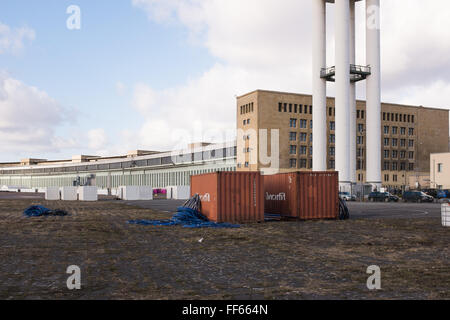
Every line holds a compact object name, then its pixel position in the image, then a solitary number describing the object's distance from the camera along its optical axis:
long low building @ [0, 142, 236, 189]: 98.89
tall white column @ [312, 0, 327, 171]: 77.38
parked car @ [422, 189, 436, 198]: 70.31
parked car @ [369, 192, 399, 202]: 63.06
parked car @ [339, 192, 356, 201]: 66.12
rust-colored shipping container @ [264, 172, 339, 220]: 27.39
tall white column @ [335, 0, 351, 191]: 71.56
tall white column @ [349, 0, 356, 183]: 80.40
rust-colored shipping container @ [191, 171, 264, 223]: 25.30
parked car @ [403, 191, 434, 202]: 58.22
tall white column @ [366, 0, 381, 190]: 76.00
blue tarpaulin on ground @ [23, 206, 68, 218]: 32.56
